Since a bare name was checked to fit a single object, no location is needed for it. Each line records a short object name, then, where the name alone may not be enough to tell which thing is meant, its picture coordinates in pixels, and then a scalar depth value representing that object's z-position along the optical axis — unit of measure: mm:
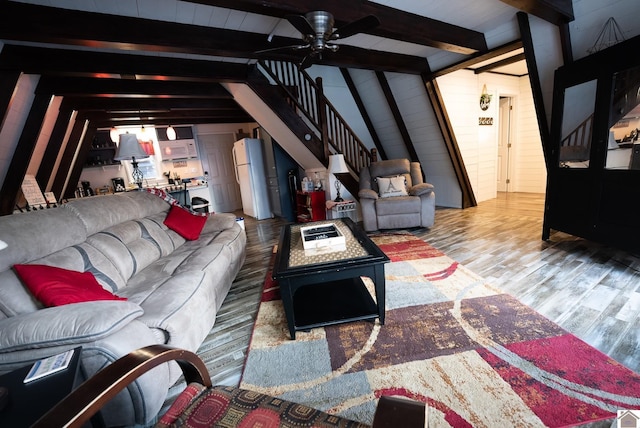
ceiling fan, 1925
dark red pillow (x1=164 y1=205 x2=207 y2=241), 2639
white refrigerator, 5559
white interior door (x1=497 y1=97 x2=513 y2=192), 5664
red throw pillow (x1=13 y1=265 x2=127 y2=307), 1227
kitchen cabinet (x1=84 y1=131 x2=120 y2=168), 5816
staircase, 3705
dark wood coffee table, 1598
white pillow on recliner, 3896
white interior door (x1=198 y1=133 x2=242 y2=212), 6922
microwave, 6395
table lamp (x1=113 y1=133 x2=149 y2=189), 2971
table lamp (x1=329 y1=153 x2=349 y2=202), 3676
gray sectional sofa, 1042
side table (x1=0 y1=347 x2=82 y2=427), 713
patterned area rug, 1138
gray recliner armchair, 3686
